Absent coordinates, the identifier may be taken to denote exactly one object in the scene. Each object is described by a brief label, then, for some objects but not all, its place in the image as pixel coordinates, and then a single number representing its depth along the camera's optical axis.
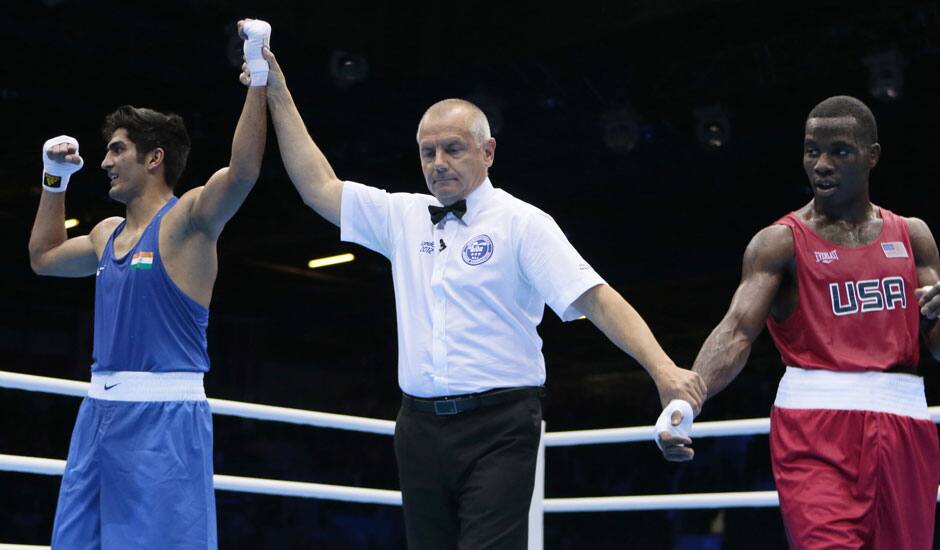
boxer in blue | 2.94
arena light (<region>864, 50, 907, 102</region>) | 7.70
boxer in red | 2.83
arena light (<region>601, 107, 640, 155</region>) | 8.97
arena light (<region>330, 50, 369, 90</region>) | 8.11
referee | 2.64
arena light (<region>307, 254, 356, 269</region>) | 15.50
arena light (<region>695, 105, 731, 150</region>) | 8.97
